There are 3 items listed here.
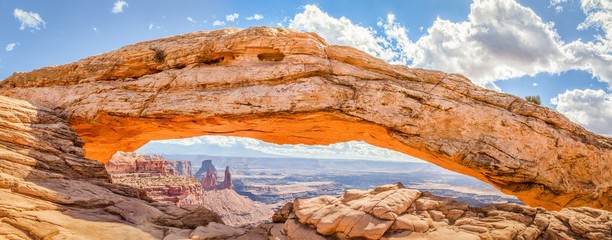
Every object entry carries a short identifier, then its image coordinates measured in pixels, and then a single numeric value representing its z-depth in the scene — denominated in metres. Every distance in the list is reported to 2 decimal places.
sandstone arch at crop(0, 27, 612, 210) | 17.50
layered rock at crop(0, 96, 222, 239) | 13.06
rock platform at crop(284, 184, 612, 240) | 13.98
